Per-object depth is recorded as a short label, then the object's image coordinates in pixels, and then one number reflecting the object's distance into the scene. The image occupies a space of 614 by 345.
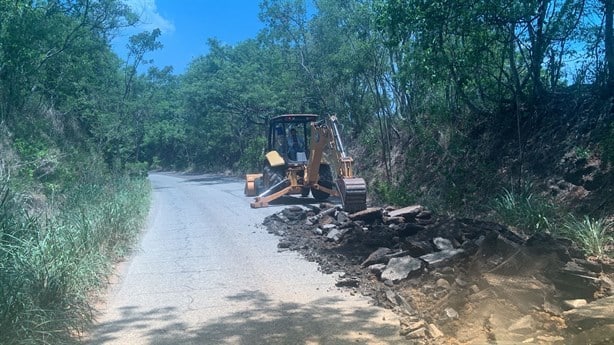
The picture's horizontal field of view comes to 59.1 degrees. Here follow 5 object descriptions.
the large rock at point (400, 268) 7.22
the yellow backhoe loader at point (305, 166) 14.02
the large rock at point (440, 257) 7.26
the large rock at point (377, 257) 8.10
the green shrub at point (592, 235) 7.43
